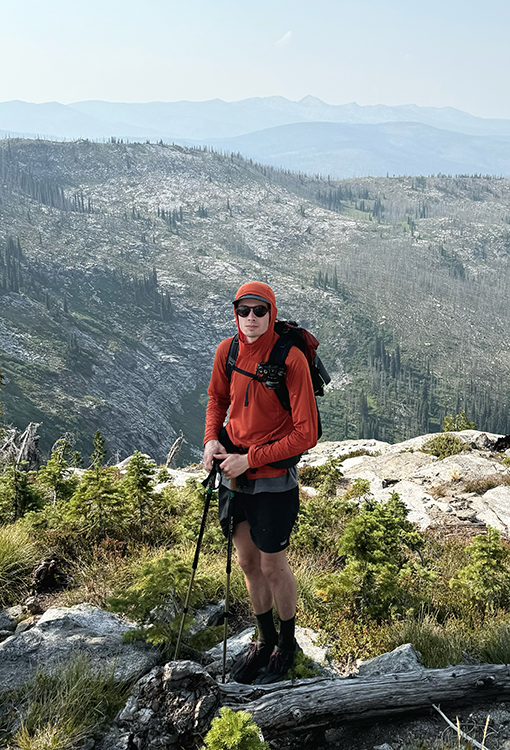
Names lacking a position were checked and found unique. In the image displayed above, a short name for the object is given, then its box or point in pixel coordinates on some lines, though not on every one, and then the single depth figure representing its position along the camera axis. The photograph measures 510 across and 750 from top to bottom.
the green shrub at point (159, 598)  4.24
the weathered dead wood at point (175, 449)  21.36
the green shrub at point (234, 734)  2.66
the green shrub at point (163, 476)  12.55
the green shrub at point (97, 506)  6.98
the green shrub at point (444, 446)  20.39
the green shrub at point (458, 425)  34.44
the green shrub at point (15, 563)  5.47
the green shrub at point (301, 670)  3.77
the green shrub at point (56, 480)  9.09
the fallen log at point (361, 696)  3.32
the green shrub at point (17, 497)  7.91
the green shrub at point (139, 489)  7.68
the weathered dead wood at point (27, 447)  14.77
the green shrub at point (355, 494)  11.52
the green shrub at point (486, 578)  5.61
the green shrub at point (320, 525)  7.70
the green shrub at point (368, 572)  5.15
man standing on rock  3.58
